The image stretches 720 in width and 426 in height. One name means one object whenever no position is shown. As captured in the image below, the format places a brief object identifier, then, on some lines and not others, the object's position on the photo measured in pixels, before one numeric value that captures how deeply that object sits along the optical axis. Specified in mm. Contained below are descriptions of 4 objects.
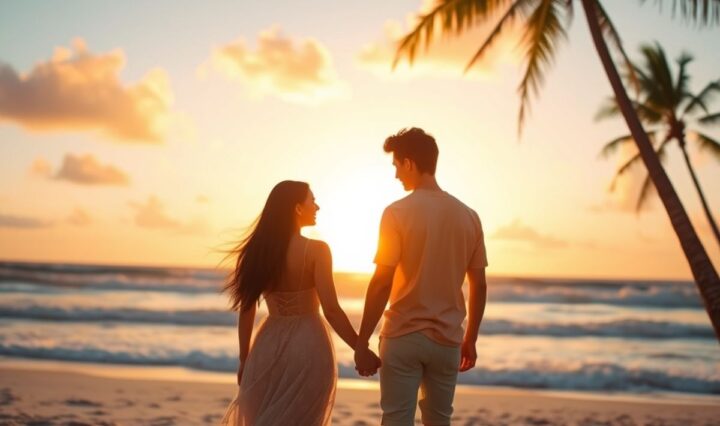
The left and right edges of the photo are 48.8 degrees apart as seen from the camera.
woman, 4148
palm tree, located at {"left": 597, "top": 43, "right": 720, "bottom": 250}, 20703
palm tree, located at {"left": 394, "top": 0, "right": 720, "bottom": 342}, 8453
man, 3777
